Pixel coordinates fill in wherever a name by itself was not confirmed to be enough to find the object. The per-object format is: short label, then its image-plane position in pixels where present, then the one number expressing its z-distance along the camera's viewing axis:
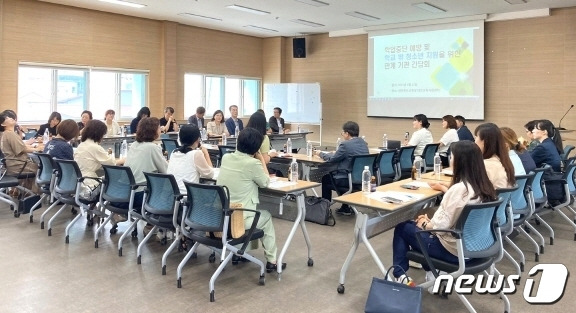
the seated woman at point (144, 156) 4.22
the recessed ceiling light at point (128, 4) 9.19
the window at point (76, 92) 9.52
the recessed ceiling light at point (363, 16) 10.06
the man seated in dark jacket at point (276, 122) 9.98
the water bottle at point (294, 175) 4.07
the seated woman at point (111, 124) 8.30
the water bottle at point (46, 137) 6.79
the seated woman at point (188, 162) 3.96
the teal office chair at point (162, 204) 3.63
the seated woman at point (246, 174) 3.40
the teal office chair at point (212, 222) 3.20
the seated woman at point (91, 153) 4.65
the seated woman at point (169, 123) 9.10
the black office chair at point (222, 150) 6.16
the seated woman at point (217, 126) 9.15
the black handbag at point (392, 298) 2.66
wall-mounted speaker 13.05
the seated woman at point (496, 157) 3.46
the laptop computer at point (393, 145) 7.58
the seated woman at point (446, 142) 6.93
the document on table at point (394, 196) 3.27
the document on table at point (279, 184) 3.79
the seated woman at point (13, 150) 5.62
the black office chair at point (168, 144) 6.93
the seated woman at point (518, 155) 4.10
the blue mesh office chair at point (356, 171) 5.38
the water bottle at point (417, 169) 4.37
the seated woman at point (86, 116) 7.75
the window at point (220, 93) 12.30
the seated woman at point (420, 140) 6.97
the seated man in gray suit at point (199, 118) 9.27
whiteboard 12.66
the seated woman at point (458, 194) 2.80
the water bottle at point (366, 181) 3.63
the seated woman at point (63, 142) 5.01
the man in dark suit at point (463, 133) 7.10
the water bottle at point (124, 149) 6.04
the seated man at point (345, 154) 5.51
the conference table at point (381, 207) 3.17
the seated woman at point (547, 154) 4.99
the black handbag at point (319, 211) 5.27
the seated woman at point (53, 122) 7.21
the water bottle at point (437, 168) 4.50
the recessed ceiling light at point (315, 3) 9.04
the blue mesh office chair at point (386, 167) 5.79
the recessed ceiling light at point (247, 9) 9.52
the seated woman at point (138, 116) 8.47
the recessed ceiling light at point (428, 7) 9.01
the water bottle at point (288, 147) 7.00
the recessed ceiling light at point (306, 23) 11.10
